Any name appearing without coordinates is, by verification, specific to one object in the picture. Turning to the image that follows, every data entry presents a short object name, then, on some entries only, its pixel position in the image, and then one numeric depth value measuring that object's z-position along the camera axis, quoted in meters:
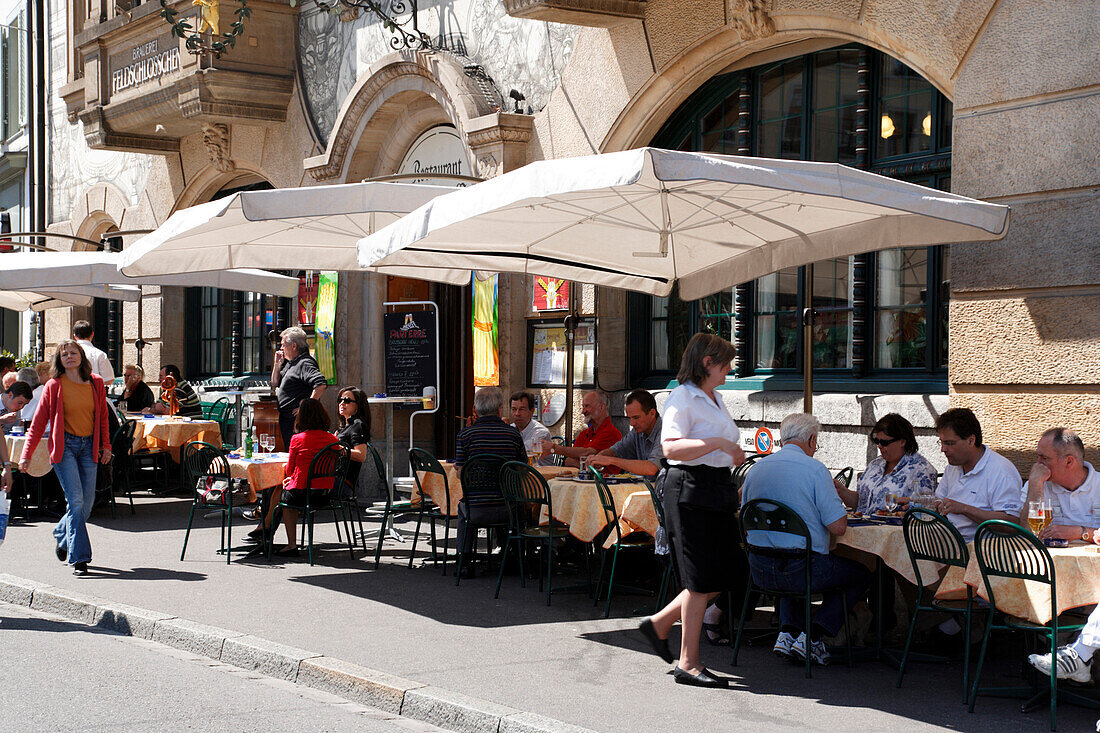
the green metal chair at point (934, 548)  6.45
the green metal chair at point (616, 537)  8.32
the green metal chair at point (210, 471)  10.64
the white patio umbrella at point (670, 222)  6.48
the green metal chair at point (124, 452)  14.23
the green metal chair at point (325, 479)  10.43
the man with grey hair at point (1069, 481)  6.81
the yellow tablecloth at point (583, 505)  8.66
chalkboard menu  15.14
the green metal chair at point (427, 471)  10.21
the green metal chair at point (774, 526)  6.91
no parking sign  10.59
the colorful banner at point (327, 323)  16.03
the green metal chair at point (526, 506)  8.92
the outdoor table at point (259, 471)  10.58
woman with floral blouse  7.88
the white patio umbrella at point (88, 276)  14.45
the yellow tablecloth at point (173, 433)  15.20
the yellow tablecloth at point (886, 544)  6.93
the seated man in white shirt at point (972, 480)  7.19
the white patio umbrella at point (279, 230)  9.11
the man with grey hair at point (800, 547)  7.02
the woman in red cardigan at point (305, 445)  10.44
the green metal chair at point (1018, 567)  5.94
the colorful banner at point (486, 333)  13.62
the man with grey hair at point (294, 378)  12.55
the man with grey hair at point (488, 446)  9.58
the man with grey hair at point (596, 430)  10.62
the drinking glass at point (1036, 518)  6.55
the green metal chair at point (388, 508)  10.54
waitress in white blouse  6.55
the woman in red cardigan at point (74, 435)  9.91
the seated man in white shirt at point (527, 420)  11.19
